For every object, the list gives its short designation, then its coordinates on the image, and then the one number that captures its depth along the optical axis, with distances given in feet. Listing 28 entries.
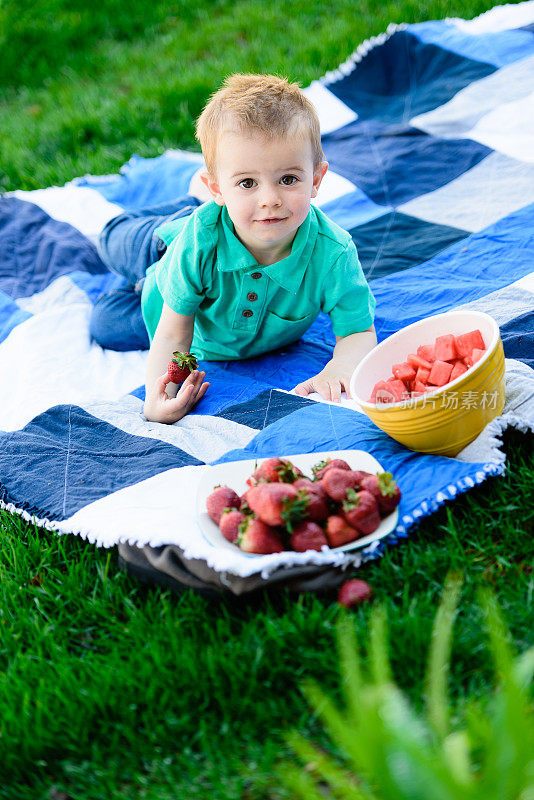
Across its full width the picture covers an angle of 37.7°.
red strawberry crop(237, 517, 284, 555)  5.32
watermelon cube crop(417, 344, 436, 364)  6.49
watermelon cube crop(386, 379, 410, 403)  6.25
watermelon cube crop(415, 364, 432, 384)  6.29
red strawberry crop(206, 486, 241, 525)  5.63
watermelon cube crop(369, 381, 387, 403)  6.40
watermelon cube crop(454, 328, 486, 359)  6.31
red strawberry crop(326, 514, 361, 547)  5.38
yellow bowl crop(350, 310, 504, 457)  5.87
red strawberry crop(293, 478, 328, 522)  5.39
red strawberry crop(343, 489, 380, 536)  5.35
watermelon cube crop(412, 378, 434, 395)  6.18
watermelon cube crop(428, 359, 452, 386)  6.16
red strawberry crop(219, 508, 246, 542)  5.49
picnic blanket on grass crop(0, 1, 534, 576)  6.29
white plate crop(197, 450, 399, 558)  5.92
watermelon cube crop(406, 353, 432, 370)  6.36
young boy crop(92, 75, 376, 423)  6.93
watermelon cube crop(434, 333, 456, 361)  6.32
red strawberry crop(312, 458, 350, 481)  5.77
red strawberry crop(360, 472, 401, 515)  5.52
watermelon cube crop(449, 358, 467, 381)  6.15
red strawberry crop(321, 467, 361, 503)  5.47
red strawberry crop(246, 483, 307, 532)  5.24
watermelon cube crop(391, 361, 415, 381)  6.37
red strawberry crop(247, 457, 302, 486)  5.59
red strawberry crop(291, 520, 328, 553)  5.33
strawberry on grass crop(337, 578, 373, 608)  5.24
